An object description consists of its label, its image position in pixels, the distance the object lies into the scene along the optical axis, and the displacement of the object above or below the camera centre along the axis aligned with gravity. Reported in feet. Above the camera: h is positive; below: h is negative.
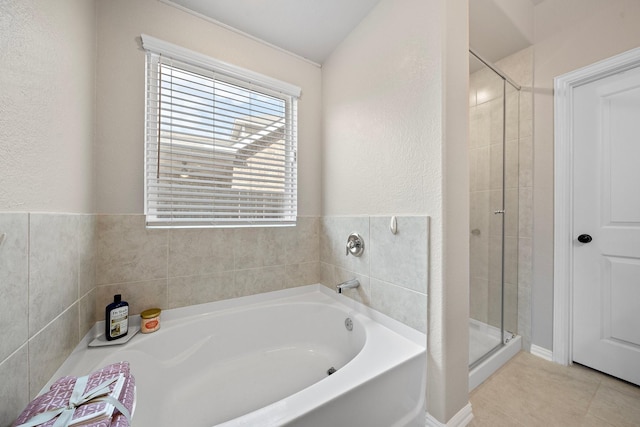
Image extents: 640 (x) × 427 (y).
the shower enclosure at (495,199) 5.65 +0.41
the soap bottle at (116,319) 3.68 -1.73
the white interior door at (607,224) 4.46 -0.17
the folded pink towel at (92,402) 1.87 -1.69
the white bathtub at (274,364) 2.75 -2.42
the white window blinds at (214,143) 4.40 +1.53
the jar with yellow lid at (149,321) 3.96 -1.88
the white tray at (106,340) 3.55 -2.03
